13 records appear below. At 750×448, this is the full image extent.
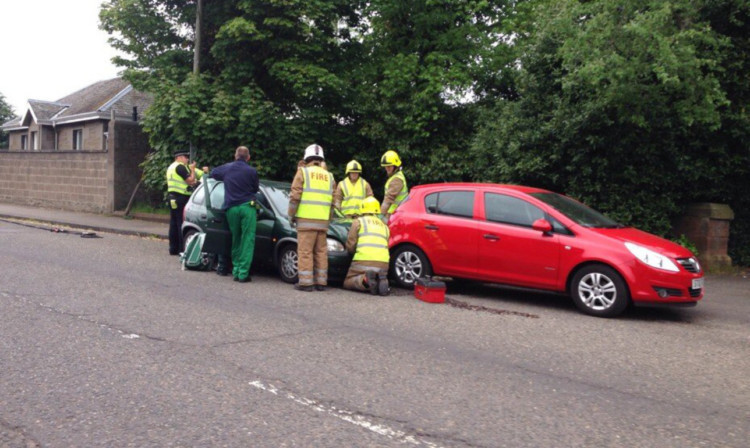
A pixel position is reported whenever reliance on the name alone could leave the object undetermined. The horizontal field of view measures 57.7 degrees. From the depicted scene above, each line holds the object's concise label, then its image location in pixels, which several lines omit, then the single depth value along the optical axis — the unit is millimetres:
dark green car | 9852
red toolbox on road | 8750
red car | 8023
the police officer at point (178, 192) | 12477
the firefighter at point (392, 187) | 11352
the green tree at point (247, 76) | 16812
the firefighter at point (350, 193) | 10258
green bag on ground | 10664
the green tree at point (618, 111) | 10336
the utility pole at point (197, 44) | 17906
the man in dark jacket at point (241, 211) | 9797
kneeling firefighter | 9242
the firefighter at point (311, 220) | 9273
